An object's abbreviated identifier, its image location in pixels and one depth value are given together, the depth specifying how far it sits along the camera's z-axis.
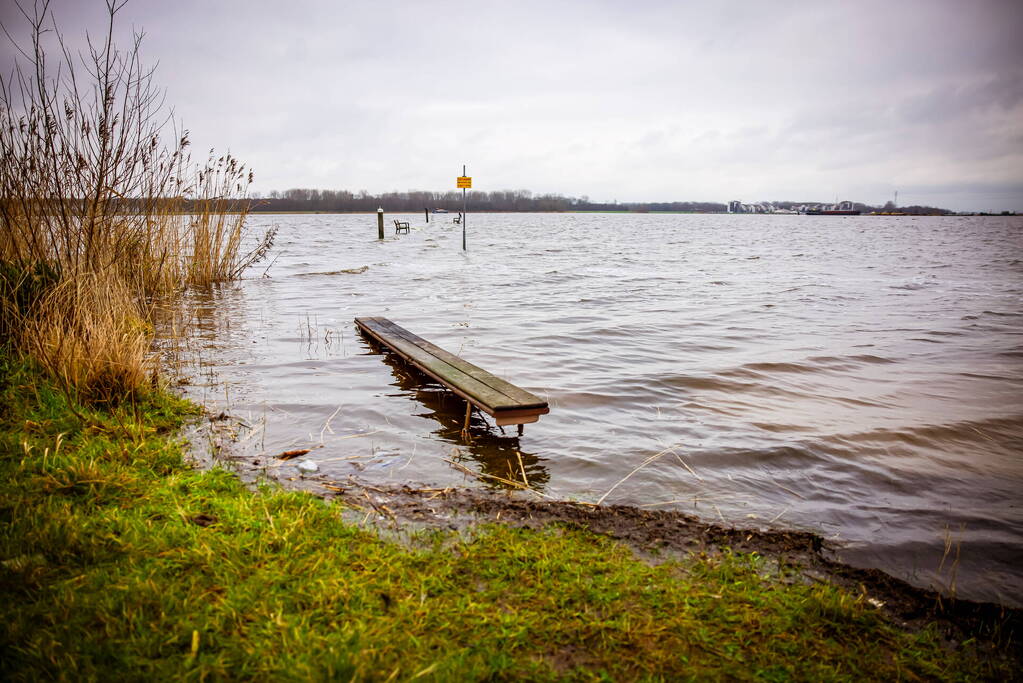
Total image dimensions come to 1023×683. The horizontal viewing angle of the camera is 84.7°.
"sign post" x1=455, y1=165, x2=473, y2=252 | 23.17
